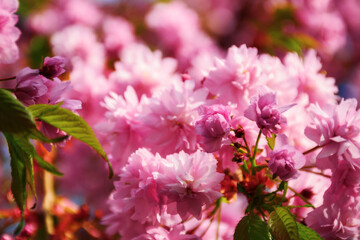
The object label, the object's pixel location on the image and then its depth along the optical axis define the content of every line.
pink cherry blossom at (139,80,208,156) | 0.69
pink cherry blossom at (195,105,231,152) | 0.64
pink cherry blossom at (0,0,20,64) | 0.66
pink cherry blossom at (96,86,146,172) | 0.71
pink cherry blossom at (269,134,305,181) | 0.63
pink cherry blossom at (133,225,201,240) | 0.68
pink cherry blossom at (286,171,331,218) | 0.70
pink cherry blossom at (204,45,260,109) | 0.69
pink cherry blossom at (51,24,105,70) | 0.94
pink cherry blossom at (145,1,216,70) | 1.17
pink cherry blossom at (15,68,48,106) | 0.64
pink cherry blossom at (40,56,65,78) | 0.64
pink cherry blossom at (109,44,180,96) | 0.78
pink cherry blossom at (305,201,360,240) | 0.67
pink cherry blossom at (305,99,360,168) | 0.65
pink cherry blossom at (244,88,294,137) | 0.64
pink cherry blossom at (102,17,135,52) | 1.08
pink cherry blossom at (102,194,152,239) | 0.72
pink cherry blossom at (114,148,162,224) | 0.66
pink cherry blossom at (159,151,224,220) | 0.65
